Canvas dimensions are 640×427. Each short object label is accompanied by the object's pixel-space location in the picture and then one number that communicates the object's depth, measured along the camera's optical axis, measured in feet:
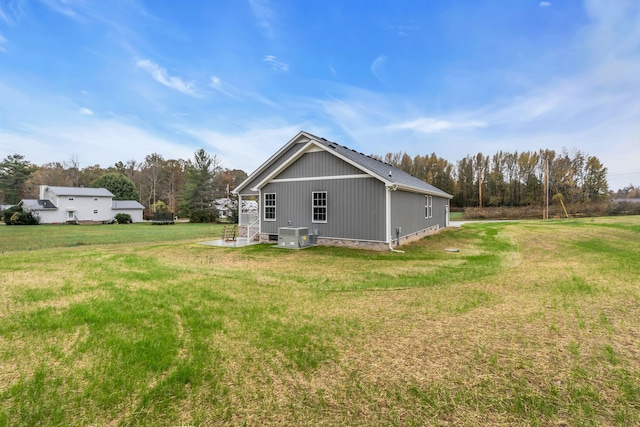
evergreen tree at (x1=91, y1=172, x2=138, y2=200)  153.38
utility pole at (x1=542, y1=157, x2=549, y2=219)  103.96
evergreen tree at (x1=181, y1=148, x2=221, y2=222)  121.49
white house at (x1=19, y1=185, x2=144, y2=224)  116.88
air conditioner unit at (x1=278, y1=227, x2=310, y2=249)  39.60
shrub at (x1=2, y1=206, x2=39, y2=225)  99.81
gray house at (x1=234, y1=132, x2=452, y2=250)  37.22
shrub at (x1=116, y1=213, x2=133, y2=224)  120.57
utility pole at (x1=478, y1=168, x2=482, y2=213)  125.18
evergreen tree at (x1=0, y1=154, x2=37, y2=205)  158.91
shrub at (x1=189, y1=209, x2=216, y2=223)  122.11
